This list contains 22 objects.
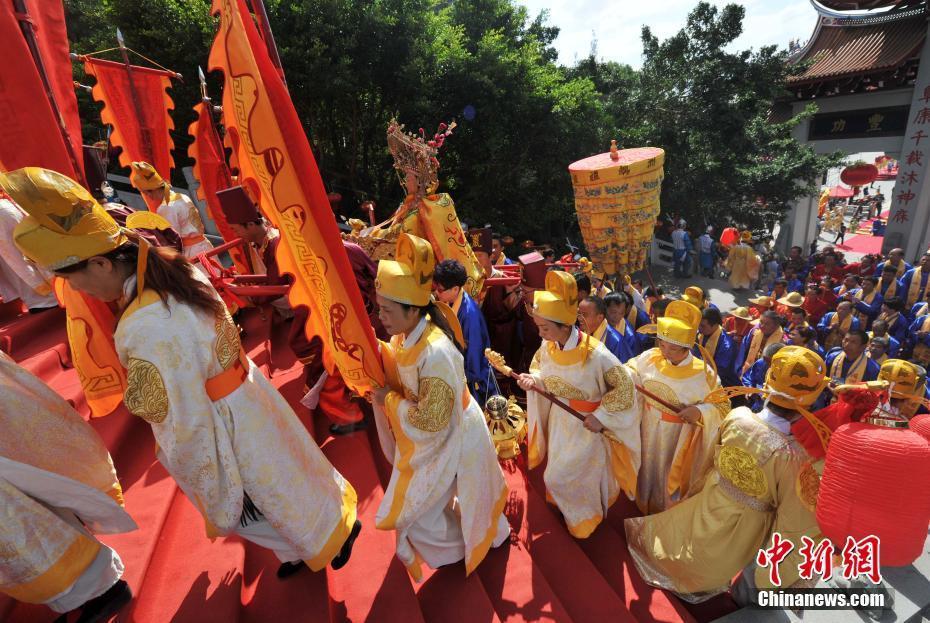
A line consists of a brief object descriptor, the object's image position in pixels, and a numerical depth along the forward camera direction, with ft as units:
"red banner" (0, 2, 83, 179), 7.85
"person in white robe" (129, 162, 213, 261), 16.63
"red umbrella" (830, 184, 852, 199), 83.57
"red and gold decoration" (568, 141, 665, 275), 14.69
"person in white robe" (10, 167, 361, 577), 5.57
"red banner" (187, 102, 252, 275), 15.76
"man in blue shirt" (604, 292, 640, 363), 16.62
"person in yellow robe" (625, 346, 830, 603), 7.86
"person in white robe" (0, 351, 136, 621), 5.71
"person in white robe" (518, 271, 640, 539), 10.00
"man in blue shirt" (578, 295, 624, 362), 13.64
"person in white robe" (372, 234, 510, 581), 7.75
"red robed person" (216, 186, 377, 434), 11.44
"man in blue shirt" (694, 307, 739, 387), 18.76
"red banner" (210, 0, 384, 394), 6.16
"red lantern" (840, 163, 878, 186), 55.42
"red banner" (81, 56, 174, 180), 15.60
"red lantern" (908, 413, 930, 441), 6.89
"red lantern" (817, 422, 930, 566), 6.23
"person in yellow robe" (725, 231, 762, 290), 44.34
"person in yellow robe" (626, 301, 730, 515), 10.93
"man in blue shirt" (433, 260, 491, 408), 12.92
